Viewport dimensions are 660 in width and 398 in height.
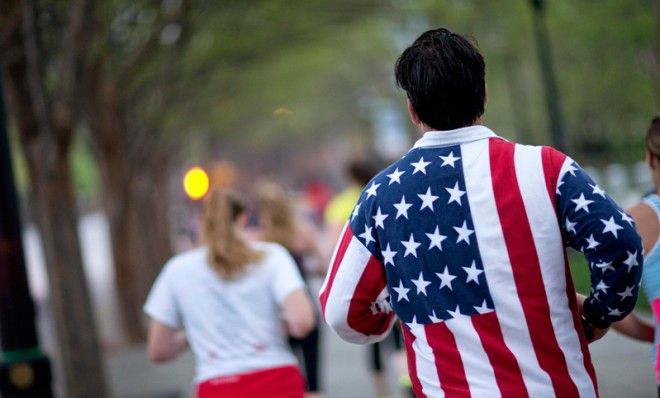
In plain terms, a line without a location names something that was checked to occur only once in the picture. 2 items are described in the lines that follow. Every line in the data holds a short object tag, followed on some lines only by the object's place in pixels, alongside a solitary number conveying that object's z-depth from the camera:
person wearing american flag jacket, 5.34
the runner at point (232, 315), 9.47
